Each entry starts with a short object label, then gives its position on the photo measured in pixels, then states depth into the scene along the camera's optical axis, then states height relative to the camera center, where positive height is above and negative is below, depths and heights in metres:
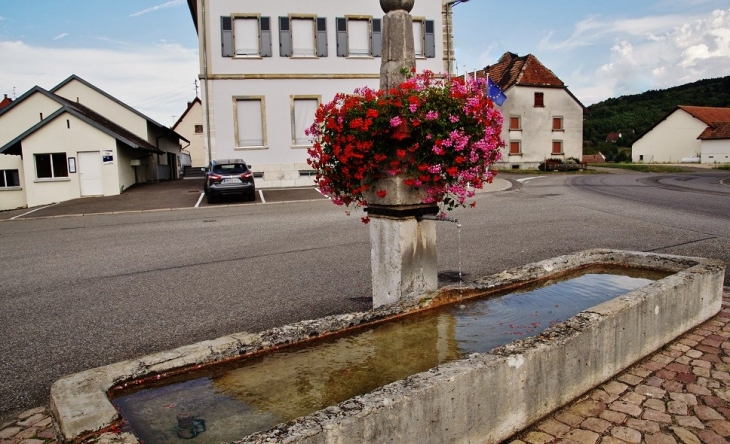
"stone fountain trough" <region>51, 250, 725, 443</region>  2.41 -1.16
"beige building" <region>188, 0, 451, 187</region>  25.94 +4.57
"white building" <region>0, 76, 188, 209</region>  25.67 +0.49
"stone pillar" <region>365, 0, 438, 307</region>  4.32 -0.55
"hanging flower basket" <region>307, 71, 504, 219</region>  3.91 +0.16
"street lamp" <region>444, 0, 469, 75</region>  28.25 +6.56
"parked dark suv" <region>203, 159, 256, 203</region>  19.70 -0.70
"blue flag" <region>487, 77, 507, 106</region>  20.64 +2.33
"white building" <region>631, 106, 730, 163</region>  55.03 +1.23
